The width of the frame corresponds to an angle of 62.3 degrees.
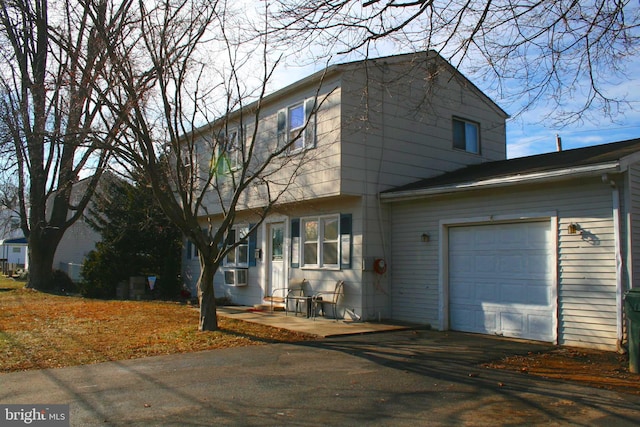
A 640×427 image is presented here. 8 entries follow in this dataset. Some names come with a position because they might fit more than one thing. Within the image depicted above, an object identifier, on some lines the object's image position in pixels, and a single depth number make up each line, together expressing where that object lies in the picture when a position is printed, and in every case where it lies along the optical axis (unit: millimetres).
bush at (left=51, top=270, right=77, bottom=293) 21562
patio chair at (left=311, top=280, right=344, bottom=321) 12188
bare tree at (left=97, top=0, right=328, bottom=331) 9938
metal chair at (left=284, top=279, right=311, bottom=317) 13055
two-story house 11961
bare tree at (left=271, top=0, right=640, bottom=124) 6535
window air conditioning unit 15672
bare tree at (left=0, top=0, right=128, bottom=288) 10039
